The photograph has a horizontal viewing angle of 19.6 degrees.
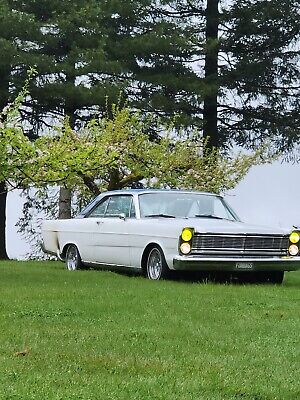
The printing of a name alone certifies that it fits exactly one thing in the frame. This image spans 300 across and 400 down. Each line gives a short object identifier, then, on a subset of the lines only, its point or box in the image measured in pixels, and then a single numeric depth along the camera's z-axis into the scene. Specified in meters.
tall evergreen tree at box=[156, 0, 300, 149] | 28.94
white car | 14.11
